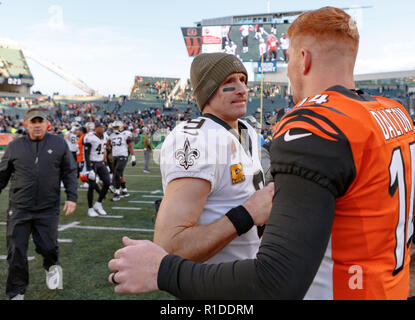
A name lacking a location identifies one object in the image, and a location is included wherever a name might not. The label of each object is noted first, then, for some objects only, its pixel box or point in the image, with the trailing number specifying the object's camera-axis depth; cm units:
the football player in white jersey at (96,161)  770
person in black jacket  379
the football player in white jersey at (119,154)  946
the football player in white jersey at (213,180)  140
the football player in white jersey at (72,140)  1167
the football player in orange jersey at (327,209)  85
